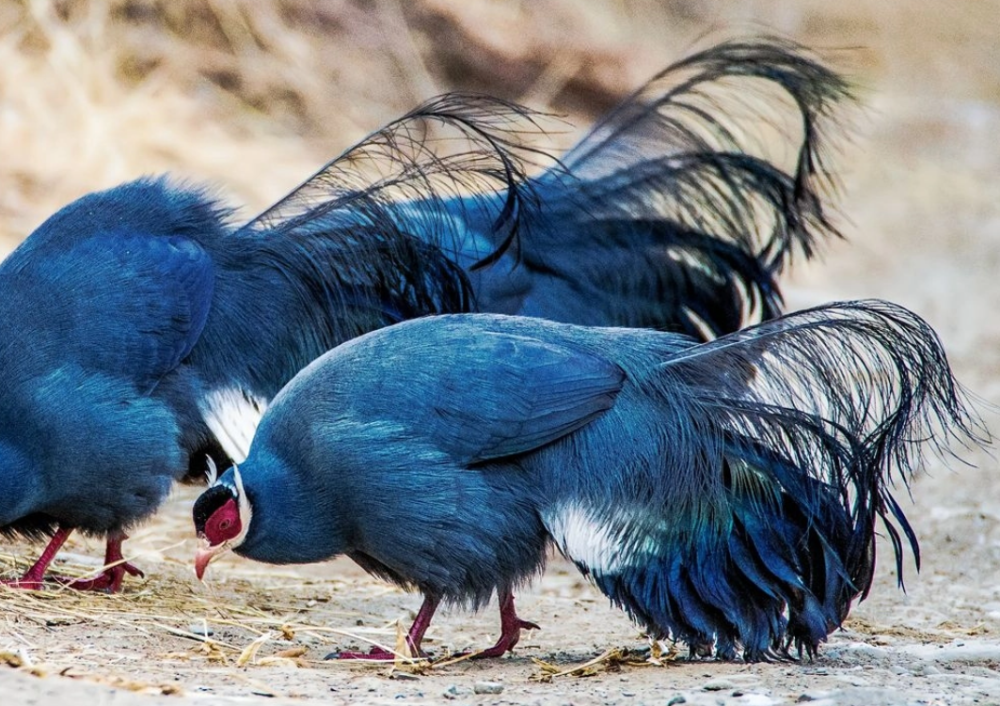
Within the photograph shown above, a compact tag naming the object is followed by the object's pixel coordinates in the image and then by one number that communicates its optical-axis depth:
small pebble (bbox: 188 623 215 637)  9.75
